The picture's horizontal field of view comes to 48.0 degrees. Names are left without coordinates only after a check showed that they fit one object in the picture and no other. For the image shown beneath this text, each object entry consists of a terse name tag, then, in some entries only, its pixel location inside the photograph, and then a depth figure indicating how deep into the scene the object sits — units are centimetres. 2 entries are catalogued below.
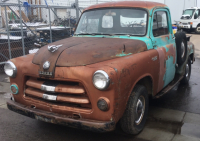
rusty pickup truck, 271
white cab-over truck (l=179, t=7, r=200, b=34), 1956
